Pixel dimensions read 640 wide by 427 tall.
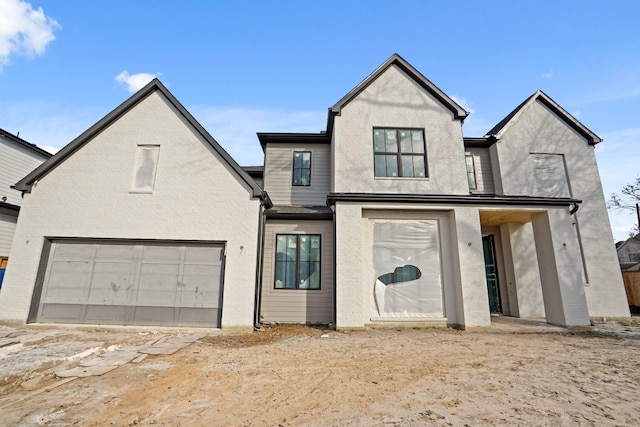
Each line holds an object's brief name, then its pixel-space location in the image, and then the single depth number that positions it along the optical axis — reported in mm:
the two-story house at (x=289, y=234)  8883
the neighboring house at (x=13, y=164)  11602
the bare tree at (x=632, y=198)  20172
